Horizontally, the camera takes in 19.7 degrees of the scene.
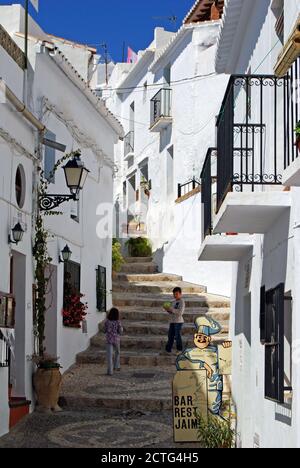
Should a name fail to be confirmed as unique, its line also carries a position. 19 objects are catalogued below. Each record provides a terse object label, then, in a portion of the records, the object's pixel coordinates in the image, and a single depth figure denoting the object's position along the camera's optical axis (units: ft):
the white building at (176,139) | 85.66
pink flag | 130.42
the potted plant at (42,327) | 48.47
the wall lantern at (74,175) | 46.21
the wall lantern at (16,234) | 43.82
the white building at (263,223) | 25.68
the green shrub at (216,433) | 37.81
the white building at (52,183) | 44.57
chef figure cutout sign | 39.83
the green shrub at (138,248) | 94.99
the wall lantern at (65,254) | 55.67
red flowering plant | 59.16
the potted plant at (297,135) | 22.52
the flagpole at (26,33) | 48.65
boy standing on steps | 62.18
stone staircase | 50.72
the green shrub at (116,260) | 84.38
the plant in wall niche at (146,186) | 103.51
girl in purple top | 57.77
